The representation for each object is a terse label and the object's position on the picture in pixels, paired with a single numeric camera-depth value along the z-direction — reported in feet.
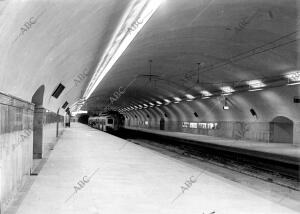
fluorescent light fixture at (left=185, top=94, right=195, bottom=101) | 122.21
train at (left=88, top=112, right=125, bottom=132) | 139.33
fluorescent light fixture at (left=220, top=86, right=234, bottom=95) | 95.25
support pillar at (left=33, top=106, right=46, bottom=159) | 37.58
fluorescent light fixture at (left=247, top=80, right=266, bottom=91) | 81.87
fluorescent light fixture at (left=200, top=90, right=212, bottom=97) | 110.22
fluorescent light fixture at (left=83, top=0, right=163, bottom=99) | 34.63
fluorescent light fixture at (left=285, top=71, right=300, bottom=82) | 69.51
